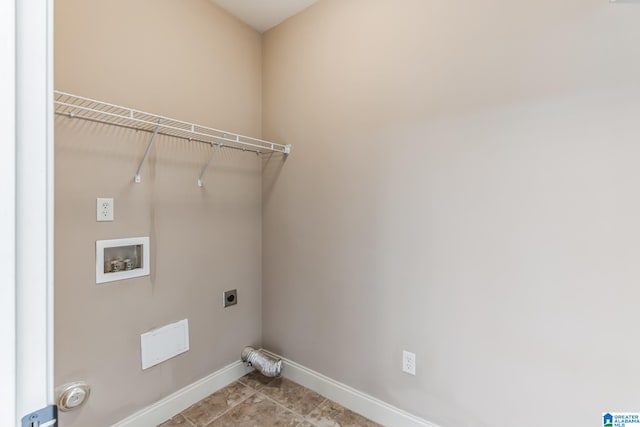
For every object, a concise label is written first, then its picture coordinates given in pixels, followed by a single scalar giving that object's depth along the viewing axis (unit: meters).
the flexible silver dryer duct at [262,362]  2.00
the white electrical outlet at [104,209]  1.46
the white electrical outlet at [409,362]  1.60
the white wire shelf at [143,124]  1.34
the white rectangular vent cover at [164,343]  1.66
